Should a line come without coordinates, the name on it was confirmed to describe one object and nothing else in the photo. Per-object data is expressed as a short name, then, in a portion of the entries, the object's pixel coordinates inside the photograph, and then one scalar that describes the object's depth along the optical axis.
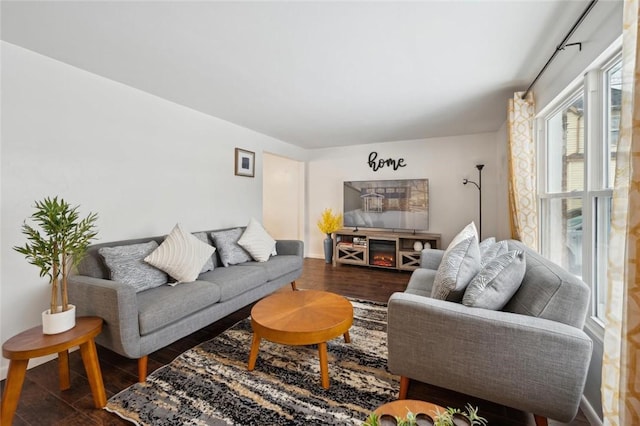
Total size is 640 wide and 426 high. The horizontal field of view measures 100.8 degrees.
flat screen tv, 4.41
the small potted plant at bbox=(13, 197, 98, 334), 1.46
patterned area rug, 1.43
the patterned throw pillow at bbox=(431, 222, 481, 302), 1.53
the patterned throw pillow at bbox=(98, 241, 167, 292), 1.99
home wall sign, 4.67
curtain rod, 1.37
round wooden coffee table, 1.63
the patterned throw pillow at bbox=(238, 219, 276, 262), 3.11
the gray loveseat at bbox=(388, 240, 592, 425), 1.13
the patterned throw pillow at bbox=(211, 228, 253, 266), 2.90
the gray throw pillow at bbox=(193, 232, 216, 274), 2.61
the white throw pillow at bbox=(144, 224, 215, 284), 2.23
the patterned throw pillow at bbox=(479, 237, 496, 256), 2.09
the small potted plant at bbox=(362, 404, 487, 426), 0.64
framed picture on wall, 3.71
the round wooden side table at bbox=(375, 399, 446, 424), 0.90
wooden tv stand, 4.24
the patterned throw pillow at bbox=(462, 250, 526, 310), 1.38
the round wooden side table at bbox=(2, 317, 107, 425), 1.32
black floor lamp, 4.12
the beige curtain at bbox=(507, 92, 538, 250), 2.35
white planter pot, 1.46
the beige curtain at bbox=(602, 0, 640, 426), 0.79
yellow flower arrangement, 4.81
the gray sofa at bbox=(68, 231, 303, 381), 1.62
